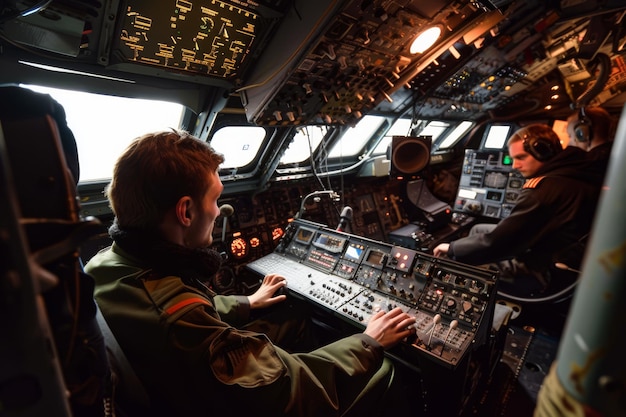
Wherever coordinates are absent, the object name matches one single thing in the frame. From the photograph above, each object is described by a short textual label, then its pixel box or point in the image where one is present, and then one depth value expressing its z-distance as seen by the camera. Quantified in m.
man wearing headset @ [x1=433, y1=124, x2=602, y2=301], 2.01
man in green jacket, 0.85
